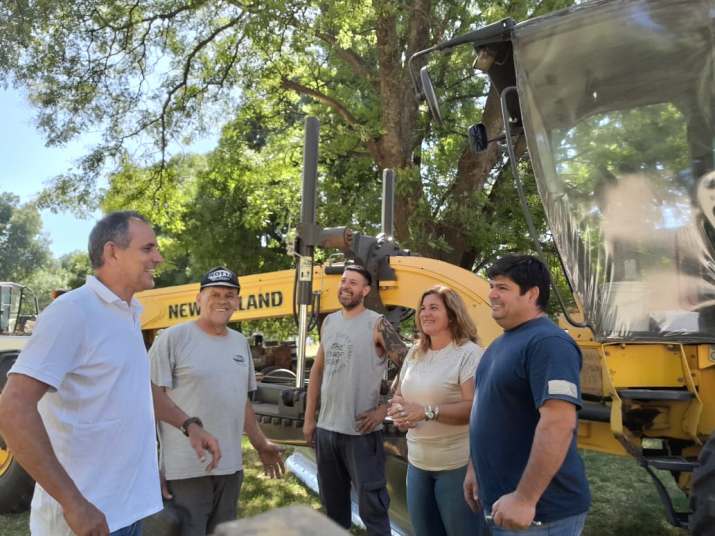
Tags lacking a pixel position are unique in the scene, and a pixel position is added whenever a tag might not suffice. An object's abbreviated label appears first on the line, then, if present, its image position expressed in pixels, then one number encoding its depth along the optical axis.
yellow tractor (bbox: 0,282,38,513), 5.35
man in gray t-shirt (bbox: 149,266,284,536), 3.24
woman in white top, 3.15
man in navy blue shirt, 2.22
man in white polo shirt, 1.95
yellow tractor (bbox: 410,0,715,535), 3.42
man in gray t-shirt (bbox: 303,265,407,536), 3.82
